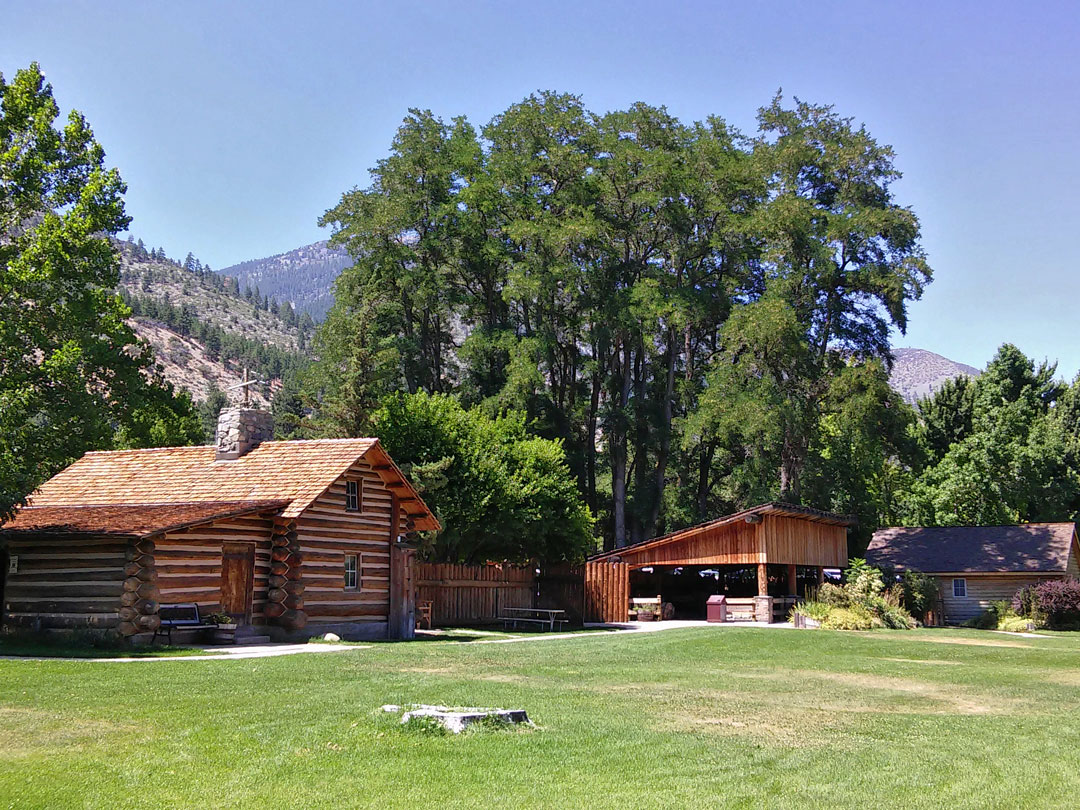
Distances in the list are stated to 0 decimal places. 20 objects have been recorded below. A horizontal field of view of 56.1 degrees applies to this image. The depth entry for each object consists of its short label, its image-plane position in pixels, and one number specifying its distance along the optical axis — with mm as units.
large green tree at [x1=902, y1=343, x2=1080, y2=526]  48406
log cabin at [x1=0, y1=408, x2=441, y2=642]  21047
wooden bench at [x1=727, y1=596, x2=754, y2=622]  37281
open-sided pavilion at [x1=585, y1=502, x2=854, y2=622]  36938
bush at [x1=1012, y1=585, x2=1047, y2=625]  38688
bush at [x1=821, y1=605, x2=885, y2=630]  33562
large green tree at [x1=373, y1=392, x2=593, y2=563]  36125
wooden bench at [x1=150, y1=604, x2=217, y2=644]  21438
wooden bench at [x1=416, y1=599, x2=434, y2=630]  31516
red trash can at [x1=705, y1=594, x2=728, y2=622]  36781
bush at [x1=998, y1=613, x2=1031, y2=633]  37406
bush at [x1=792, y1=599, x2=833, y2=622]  34219
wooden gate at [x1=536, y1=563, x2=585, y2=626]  38094
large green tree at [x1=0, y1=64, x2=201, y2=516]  28906
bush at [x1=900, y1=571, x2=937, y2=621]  39875
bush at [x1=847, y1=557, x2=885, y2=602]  35469
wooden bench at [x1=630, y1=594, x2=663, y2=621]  38750
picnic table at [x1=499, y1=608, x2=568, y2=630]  33875
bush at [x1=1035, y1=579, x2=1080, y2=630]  37719
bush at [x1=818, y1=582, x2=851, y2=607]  35562
